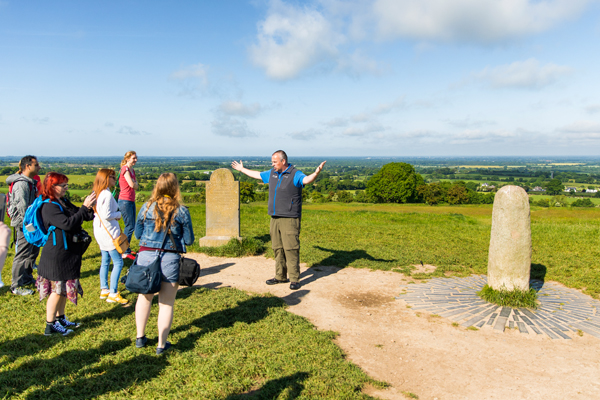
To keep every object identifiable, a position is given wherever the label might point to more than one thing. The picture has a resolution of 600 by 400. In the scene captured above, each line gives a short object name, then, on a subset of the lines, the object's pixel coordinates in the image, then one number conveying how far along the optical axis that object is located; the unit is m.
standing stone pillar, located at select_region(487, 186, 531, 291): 6.14
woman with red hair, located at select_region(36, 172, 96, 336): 4.51
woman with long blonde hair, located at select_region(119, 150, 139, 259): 7.86
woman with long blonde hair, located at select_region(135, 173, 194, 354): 4.07
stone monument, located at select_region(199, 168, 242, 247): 10.80
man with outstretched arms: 7.04
